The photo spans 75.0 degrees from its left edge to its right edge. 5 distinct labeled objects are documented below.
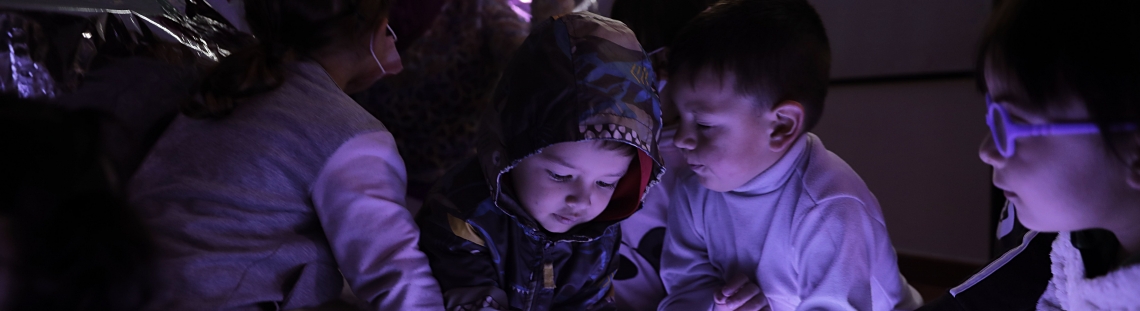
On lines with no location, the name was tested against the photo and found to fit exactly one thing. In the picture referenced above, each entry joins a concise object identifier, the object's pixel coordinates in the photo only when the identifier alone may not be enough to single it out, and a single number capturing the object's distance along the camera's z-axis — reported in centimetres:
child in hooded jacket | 102
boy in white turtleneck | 109
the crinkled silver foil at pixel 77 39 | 121
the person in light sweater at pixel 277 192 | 95
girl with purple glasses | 66
